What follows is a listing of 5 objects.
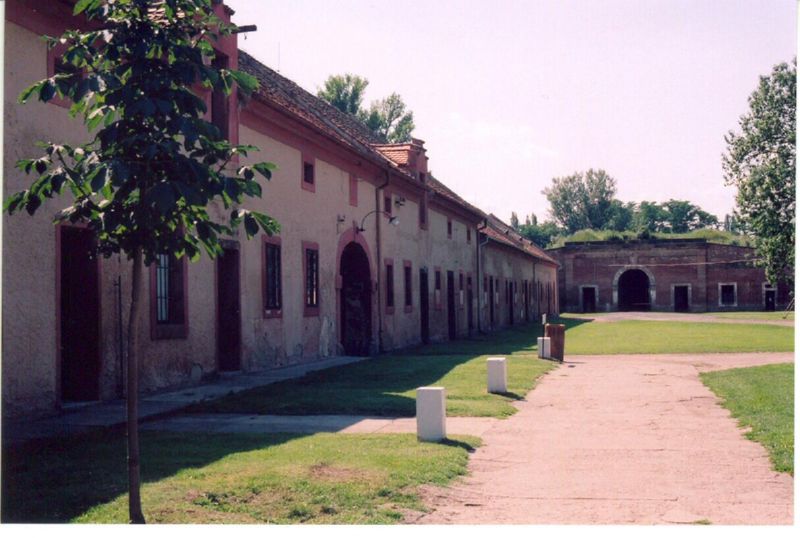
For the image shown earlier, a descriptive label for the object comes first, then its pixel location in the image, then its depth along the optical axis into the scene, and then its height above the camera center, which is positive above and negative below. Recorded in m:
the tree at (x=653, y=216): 103.44 +9.94
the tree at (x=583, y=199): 100.44 +11.74
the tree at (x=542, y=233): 106.06 +8.32
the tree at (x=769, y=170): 33.72 +5.20
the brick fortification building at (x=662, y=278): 62.97 +1.53
